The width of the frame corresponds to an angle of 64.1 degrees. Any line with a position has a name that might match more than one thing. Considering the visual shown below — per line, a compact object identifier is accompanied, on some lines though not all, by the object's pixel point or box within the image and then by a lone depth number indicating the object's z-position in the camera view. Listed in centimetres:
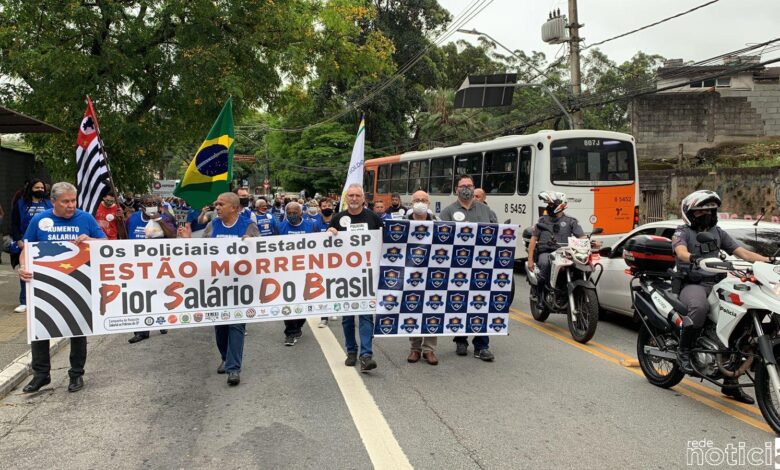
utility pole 1998
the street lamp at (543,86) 1922
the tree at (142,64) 1293
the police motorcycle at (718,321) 435
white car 696
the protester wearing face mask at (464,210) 680
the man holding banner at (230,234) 580
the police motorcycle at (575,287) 723
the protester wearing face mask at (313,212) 983
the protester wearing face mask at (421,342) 648
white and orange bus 1416
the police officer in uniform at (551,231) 805
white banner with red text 558
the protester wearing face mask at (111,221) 902
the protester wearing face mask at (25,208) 904
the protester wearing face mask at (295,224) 878
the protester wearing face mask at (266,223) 917
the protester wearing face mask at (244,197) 1052
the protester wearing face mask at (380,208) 1012
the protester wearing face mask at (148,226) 742
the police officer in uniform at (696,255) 496
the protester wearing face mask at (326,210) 981
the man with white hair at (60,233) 556
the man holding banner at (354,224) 621
